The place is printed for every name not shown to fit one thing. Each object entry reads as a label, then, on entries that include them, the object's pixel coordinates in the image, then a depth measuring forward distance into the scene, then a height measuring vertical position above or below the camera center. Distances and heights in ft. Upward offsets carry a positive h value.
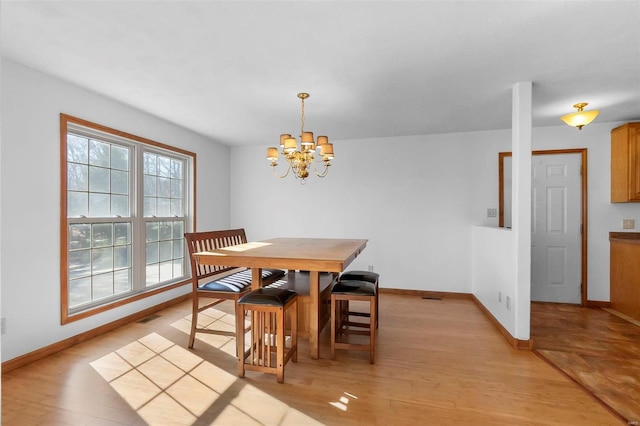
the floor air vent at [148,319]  11.50 -3.92
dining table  7.30 -1.07
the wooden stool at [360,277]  10.25 -2.08
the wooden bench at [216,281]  9.30 -2.10
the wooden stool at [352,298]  8.34 -2.32
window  9.86 -0.15
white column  9.33 -0.03
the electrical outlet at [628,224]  13.16 -0.45
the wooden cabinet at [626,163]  12.32 +1.96
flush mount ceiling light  10.36 +3.12
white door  13.79 -0.66
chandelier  9.21 +1.85
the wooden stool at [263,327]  7.46 -2.75
